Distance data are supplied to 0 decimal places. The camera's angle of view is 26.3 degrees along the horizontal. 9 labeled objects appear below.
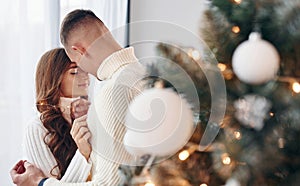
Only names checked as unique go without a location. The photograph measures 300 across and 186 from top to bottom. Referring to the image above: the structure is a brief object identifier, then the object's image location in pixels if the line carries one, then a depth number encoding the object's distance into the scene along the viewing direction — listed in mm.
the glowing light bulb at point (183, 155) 1523
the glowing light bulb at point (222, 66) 1509
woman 2235
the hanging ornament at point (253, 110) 1448
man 1893
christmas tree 1427
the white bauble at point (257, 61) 1419
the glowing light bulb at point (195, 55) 1544
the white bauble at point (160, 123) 1489
